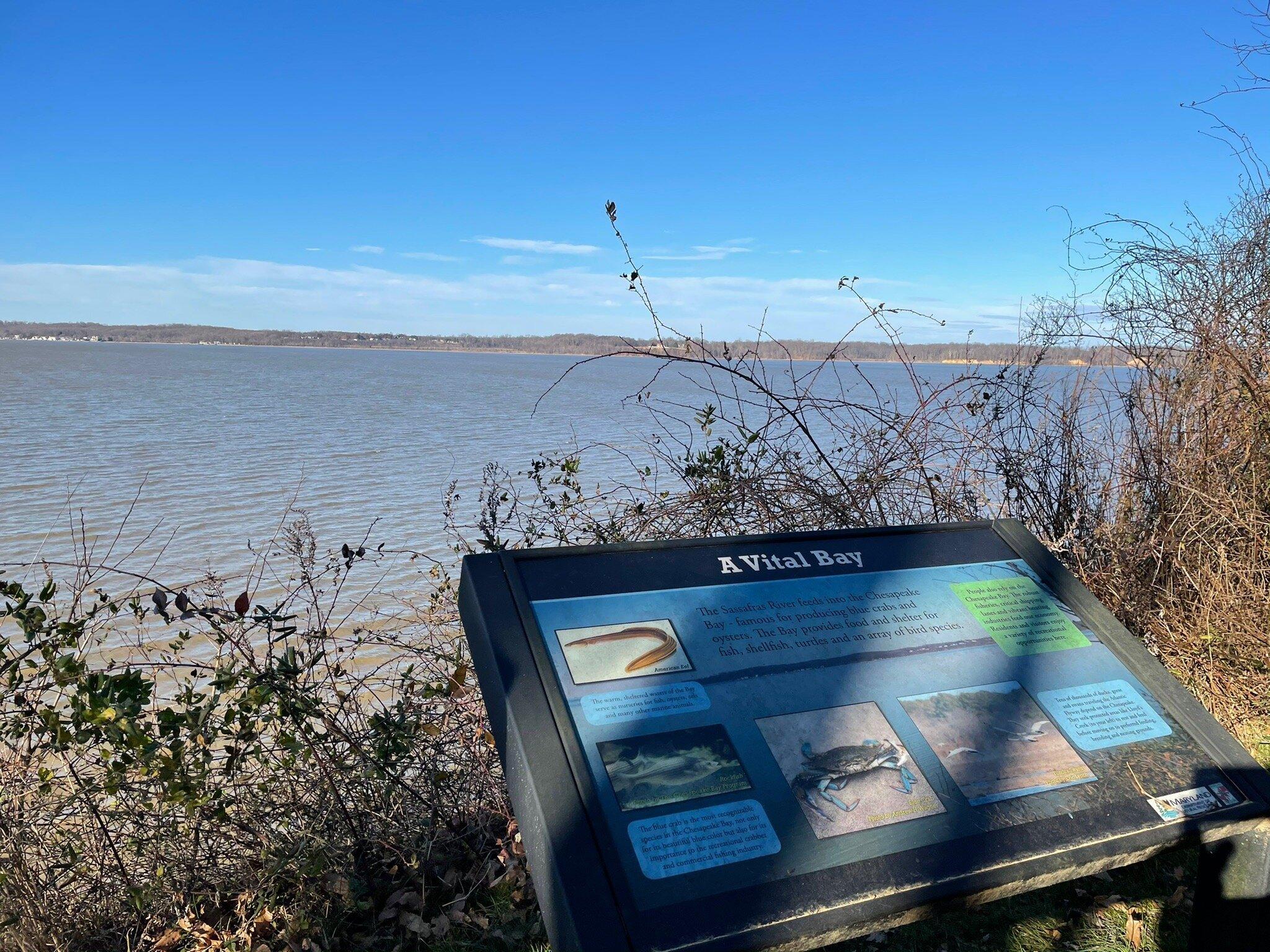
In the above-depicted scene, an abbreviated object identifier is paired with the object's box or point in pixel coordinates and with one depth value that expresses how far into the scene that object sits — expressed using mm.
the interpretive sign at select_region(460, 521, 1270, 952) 1981
